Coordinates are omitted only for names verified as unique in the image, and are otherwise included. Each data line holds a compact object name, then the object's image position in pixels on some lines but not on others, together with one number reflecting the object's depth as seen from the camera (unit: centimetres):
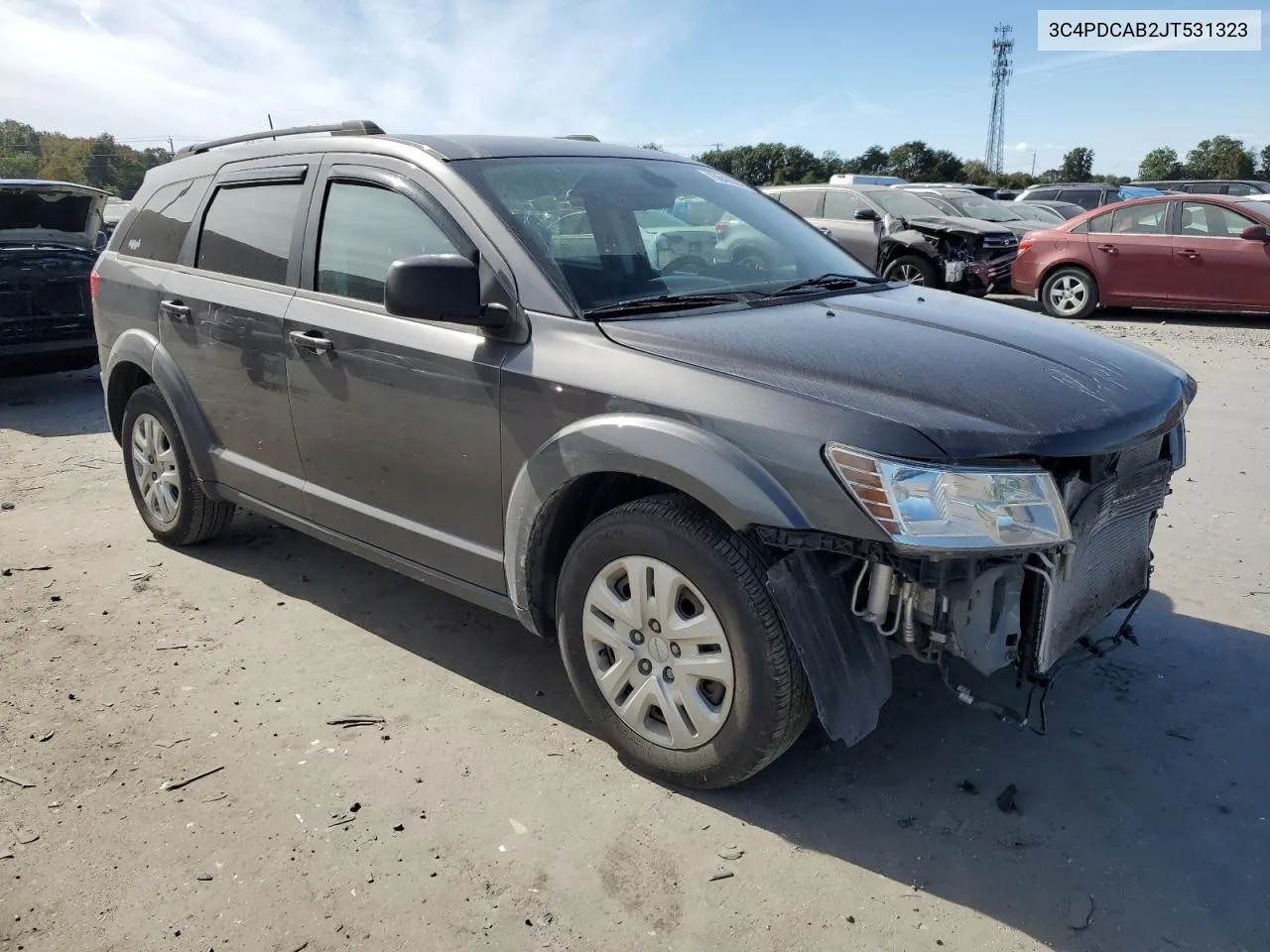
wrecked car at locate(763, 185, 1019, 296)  1291
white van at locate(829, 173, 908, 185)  2374
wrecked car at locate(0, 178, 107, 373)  809
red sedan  1116
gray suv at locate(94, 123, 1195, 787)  245
